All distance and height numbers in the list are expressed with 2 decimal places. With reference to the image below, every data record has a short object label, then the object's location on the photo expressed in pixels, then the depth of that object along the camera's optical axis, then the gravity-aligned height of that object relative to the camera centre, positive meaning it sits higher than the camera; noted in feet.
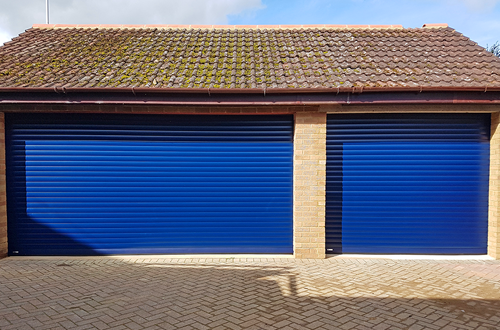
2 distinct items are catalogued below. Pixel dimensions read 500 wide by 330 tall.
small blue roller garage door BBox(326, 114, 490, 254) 21.81 -2.24
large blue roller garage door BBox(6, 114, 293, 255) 21.79 -1.88
